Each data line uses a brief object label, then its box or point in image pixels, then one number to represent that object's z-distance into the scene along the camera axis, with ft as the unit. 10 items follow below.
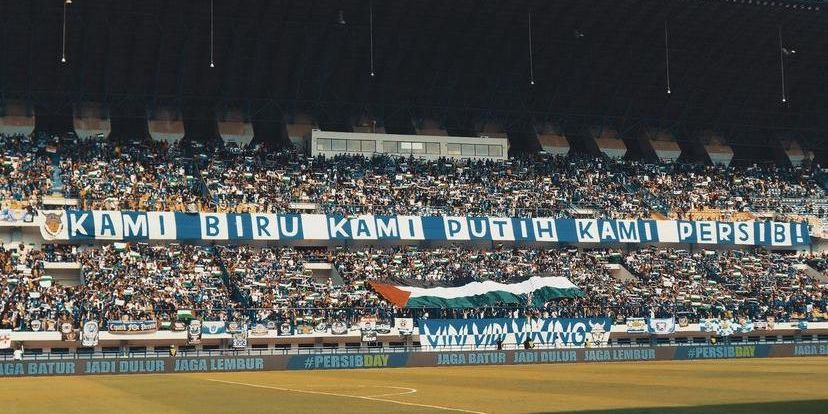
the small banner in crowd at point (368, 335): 208.51
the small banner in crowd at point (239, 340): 197.02
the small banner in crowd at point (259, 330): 201.67
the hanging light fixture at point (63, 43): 231.50
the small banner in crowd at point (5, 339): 182.29
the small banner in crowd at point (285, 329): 204.54
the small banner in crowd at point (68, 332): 187.83
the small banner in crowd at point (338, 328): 207.82
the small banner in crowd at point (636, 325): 222.48
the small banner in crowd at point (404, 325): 210.59
